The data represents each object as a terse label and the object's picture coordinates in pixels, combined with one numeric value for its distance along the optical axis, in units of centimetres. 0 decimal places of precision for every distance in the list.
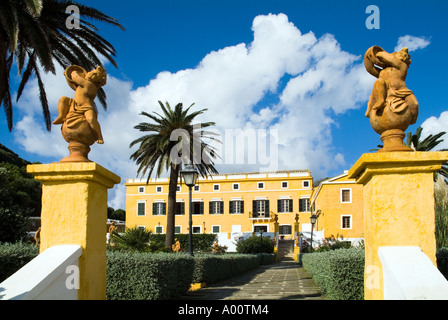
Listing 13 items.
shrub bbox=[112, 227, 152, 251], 1178
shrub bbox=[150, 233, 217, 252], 3978
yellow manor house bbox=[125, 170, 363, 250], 4825
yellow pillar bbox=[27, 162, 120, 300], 404
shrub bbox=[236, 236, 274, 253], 2750
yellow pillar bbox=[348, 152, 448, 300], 362
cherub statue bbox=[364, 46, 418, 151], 388
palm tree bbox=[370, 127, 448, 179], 2778
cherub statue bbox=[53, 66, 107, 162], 432
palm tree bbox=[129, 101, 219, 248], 2220
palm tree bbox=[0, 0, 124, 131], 987
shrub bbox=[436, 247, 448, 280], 523
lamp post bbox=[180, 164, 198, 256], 1126
